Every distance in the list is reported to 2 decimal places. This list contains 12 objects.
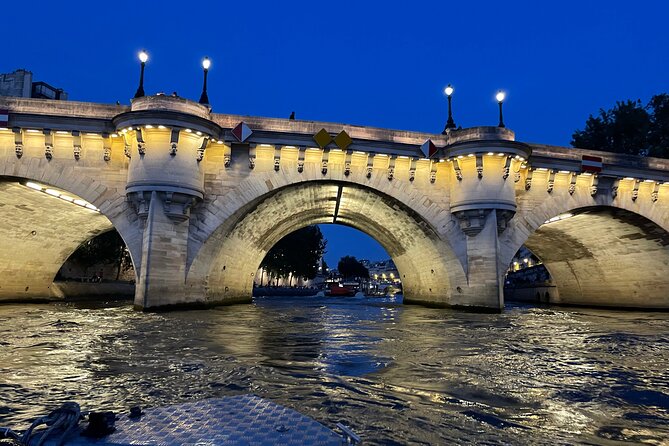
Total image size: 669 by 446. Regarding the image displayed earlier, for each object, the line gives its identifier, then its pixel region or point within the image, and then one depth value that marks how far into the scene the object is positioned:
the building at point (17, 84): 39.44
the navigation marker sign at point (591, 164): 24.88
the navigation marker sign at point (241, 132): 21.22
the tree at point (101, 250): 40.38
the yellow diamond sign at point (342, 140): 21.92
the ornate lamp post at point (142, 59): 19.81
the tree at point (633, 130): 48.09
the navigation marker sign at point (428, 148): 22.97
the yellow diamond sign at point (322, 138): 21.75
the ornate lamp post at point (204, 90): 21.16
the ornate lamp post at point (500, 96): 22.42
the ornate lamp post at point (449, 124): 24.35
